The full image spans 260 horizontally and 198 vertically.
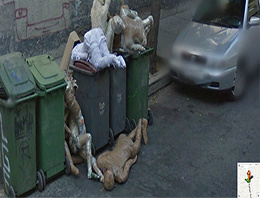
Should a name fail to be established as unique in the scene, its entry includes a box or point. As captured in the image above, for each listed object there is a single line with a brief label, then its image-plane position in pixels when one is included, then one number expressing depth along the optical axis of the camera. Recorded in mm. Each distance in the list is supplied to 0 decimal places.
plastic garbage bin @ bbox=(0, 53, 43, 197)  5035
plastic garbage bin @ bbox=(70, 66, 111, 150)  6051
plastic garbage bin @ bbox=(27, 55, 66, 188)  5373
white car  8172
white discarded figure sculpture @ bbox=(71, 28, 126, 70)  6000
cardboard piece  6477
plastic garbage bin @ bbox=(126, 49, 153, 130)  6750
